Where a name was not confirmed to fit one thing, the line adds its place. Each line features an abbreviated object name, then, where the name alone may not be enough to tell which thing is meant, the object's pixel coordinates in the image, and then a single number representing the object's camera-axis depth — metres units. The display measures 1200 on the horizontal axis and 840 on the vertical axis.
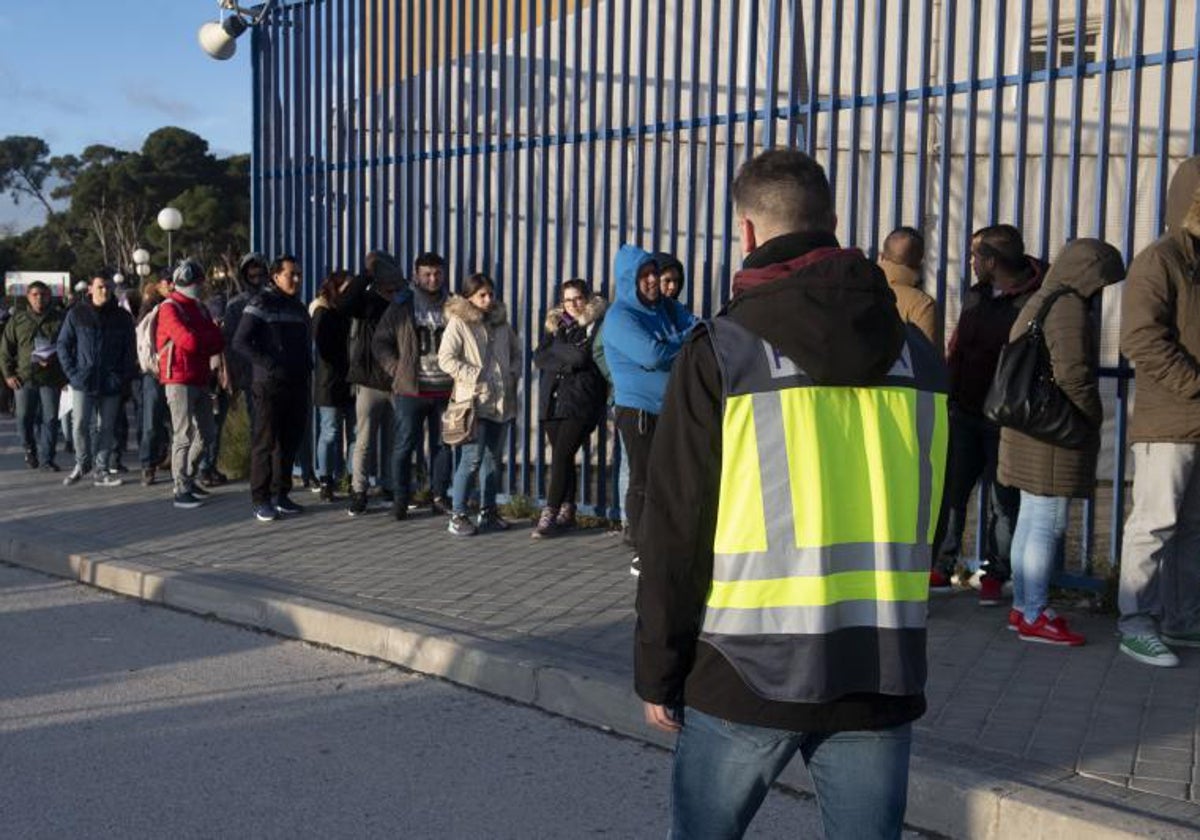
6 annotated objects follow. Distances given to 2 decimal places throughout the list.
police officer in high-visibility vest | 2.75
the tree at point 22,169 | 89.50
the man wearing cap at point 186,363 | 11.02
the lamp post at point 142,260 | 31.05
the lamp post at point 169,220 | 33.50
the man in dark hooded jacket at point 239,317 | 11.02
